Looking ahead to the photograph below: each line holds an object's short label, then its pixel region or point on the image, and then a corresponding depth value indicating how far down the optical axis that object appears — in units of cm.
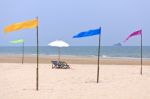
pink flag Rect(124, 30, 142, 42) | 2419
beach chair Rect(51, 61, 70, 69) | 2919
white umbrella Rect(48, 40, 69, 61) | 3028
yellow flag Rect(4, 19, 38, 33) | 1628
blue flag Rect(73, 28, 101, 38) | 1936
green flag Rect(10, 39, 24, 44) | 3521
